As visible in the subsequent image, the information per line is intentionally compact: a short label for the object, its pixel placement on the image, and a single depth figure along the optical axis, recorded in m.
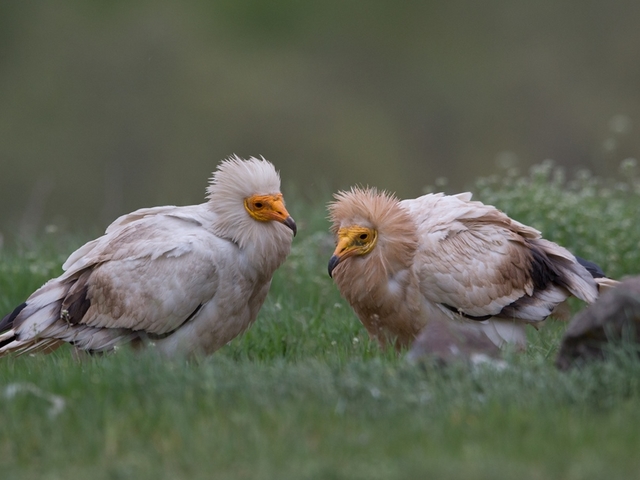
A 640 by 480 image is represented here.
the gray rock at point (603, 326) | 10.14
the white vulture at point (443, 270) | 13.77
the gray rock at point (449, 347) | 10.78
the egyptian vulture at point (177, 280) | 13.45
